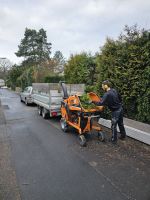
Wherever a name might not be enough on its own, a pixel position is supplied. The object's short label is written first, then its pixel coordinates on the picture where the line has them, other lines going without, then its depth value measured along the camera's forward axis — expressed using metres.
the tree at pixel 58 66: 35.11
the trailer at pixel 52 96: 9.86
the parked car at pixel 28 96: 16.61
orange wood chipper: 6.88
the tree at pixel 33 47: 53.09
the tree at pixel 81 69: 13.46
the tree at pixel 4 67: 86.75
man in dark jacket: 6.67
